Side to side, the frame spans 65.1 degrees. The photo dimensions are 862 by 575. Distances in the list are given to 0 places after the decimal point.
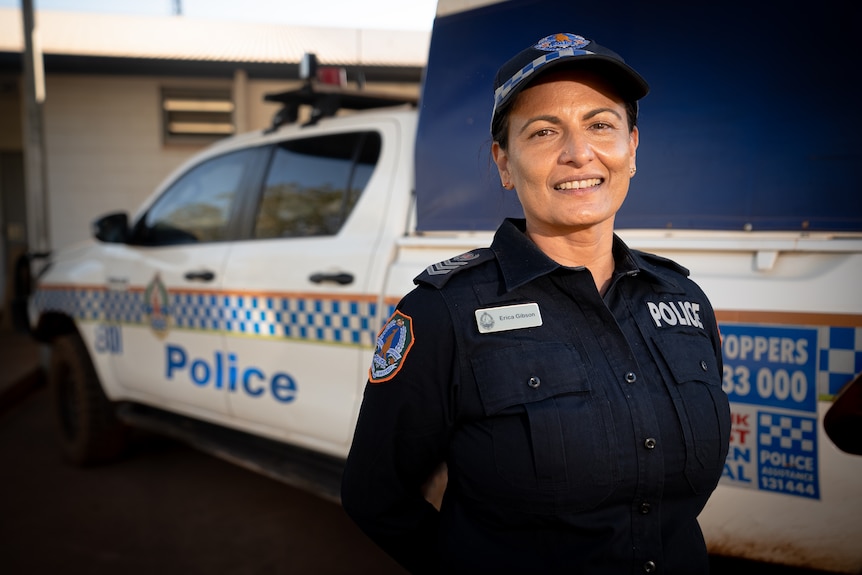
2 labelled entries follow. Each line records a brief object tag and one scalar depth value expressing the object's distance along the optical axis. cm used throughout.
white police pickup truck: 171
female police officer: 106
